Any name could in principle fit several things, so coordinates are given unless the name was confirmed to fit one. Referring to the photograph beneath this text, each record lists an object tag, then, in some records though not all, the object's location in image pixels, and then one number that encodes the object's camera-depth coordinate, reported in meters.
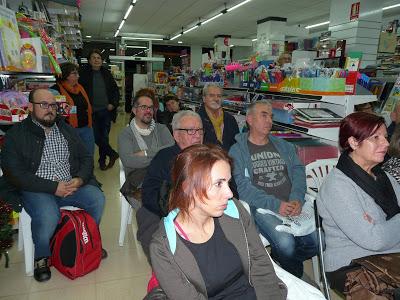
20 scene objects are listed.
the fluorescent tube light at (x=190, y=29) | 12.40
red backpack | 2.32
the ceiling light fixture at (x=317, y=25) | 11.51
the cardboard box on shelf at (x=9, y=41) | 2.35
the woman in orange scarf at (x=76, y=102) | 3.97
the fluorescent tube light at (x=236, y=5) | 9.13
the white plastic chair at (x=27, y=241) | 2.33
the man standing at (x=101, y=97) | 4.98
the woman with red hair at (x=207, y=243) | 1.24
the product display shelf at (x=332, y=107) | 2.72
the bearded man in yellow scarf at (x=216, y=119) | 3.30
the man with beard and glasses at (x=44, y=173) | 2.30
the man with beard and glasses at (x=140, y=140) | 2.55
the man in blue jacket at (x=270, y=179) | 2.08
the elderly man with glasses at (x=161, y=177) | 1.94
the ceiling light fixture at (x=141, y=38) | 16.14
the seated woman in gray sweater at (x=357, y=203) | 1.54
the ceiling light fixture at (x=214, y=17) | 9.41
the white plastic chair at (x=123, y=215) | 2.80
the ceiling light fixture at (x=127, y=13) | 9.44
